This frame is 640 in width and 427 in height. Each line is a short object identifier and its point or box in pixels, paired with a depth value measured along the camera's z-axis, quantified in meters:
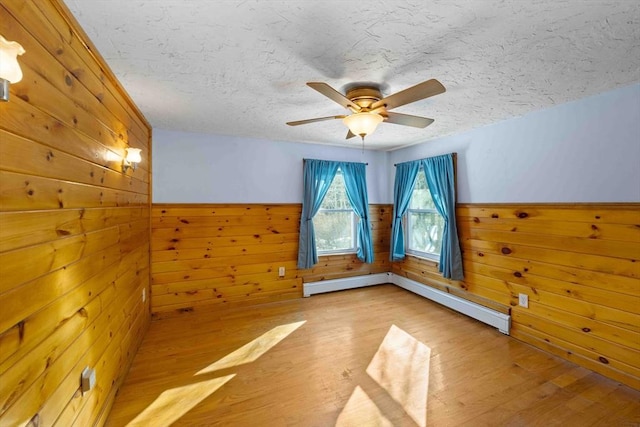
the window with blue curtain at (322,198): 4.02
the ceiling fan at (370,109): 1.86
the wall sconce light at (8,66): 0.79
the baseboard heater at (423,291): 3.04
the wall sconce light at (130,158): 2.28
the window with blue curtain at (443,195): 3.48
